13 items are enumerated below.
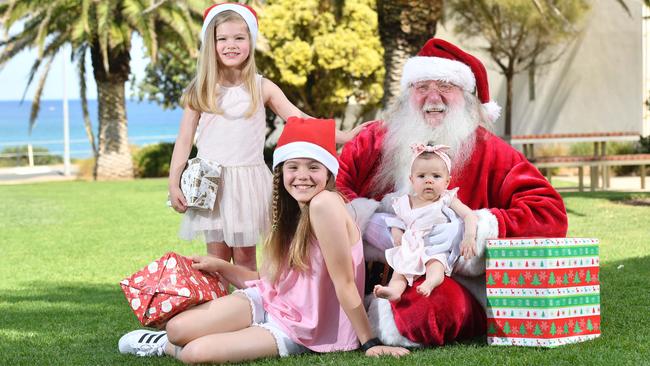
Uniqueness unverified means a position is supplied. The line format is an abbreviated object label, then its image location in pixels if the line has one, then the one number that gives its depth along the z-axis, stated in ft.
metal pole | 97.66
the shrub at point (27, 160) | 117.21
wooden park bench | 51.84
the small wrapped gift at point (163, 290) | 14.26
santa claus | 14.96
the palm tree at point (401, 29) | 57.41
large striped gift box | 14.39
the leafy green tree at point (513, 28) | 77.41
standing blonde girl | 16.15
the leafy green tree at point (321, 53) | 73.72
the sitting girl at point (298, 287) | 14.15
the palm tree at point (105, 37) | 69.97
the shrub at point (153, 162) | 85.92
